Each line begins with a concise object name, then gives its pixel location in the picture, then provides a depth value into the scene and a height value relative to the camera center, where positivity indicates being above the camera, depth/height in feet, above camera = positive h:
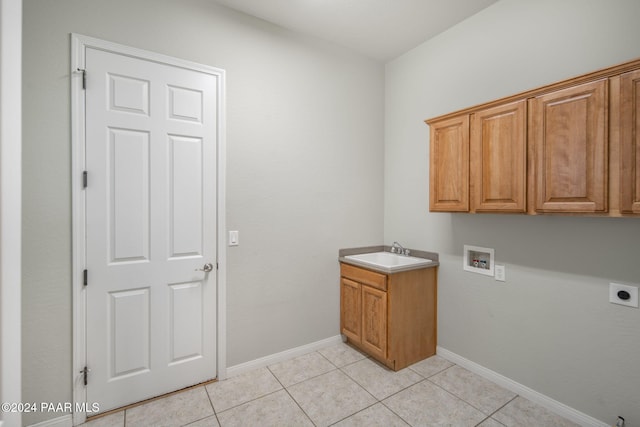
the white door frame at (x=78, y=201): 6.23 +0.17
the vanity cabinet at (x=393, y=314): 8.34 -3.06
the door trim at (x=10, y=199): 2.54 +0.09
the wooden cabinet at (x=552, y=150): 5.14 +1.28
